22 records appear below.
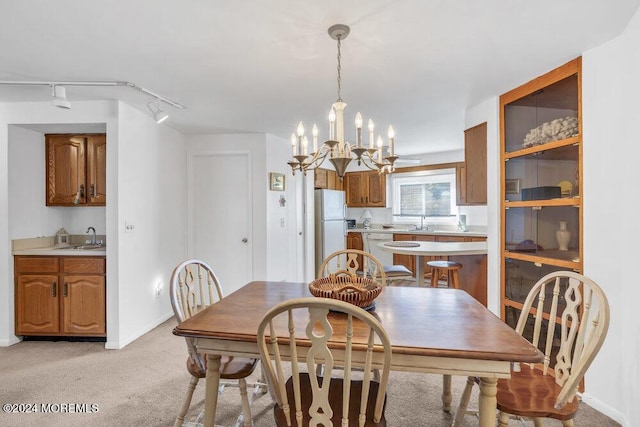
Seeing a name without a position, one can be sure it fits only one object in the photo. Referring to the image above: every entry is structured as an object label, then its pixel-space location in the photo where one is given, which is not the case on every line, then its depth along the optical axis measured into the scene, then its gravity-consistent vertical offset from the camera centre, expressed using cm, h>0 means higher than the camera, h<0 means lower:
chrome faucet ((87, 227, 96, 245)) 359 -25
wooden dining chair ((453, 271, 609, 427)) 127 -75
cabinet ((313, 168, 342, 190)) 563 +57
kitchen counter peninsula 312 -43
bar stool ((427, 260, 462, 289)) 329 -62
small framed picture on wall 425 +40
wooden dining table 123 -50
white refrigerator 541 -19
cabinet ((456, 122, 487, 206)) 314 +43
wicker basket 154 -38
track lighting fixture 240 +95
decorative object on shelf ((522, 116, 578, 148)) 230 +58
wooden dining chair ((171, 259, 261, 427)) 165 -77
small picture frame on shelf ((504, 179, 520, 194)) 275 +20
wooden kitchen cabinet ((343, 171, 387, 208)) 647 +43
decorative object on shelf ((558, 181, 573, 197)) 231 +15
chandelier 170 +34
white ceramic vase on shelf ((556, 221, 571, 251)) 235 -19
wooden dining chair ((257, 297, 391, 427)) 109 -54
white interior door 424 -3
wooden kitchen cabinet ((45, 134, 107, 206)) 332 +44
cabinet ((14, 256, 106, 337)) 304 -75
